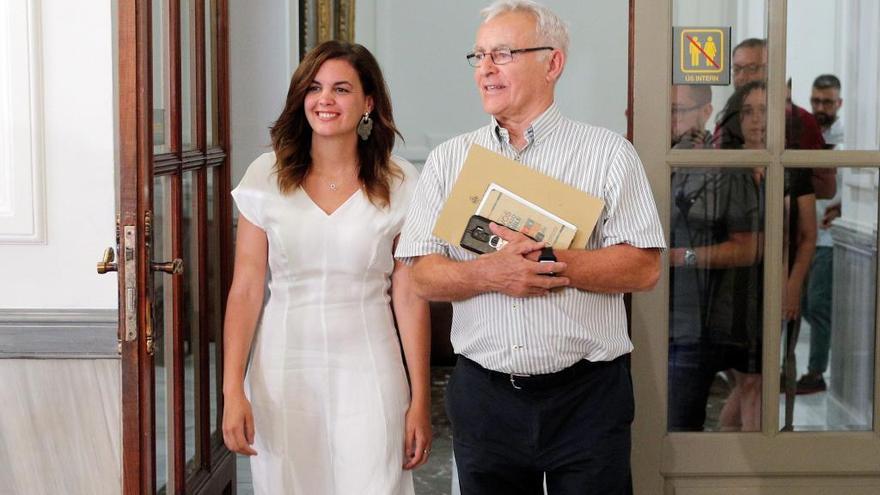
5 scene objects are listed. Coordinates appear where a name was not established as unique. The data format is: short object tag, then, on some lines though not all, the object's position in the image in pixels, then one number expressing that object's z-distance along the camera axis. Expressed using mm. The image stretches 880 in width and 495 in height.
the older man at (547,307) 2328
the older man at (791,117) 3053
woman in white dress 2713
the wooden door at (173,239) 2379
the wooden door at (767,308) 3049
